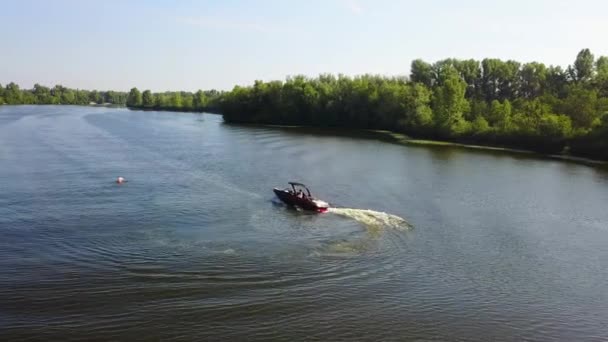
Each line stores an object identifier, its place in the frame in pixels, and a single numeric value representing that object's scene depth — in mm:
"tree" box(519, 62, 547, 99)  130625
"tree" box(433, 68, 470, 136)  97000
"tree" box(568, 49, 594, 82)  125688
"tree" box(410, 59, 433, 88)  141375
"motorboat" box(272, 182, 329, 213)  39031
